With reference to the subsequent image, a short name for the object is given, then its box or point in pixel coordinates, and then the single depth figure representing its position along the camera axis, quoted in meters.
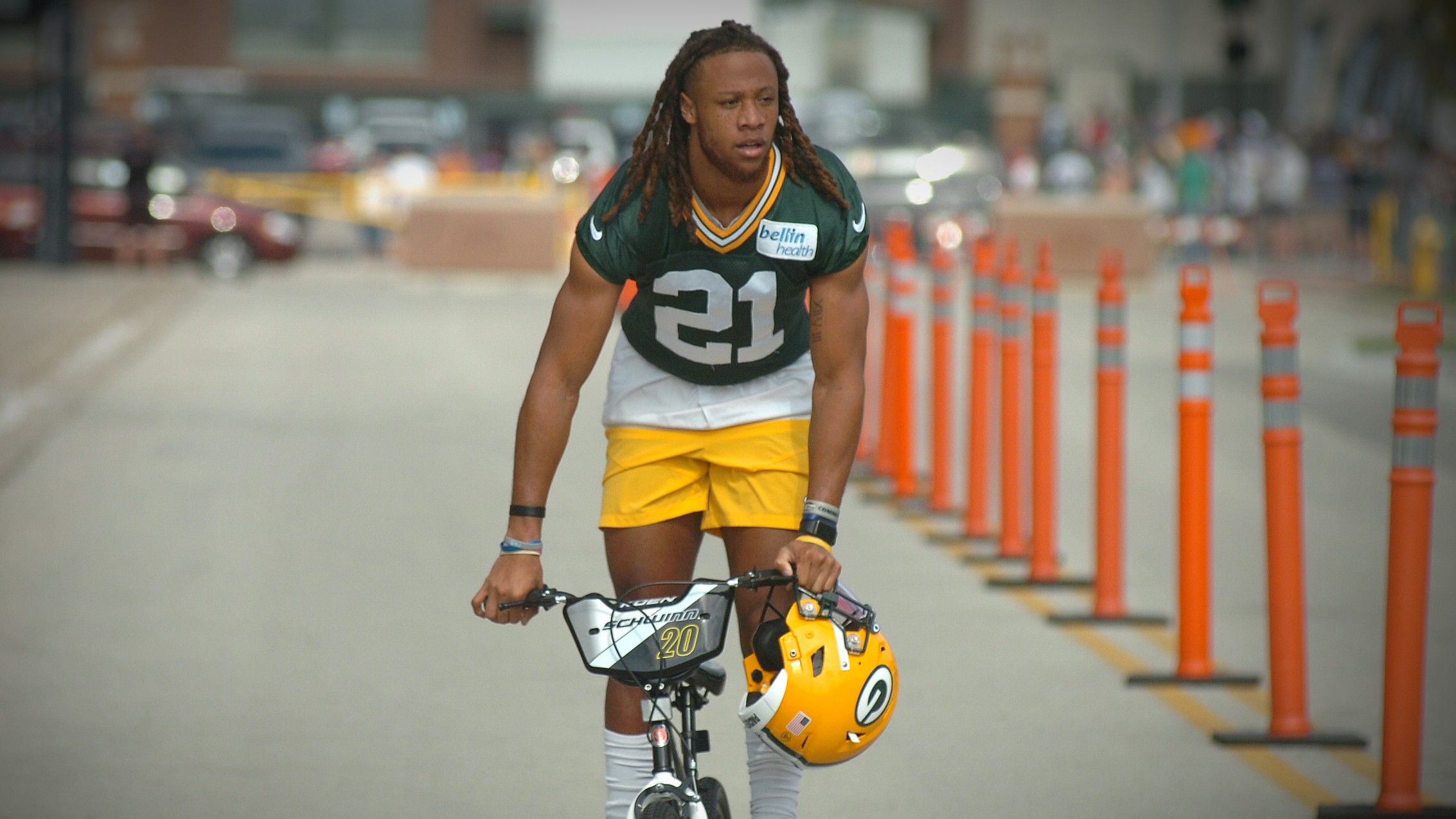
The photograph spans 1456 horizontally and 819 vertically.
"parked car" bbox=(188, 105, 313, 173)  75.31
